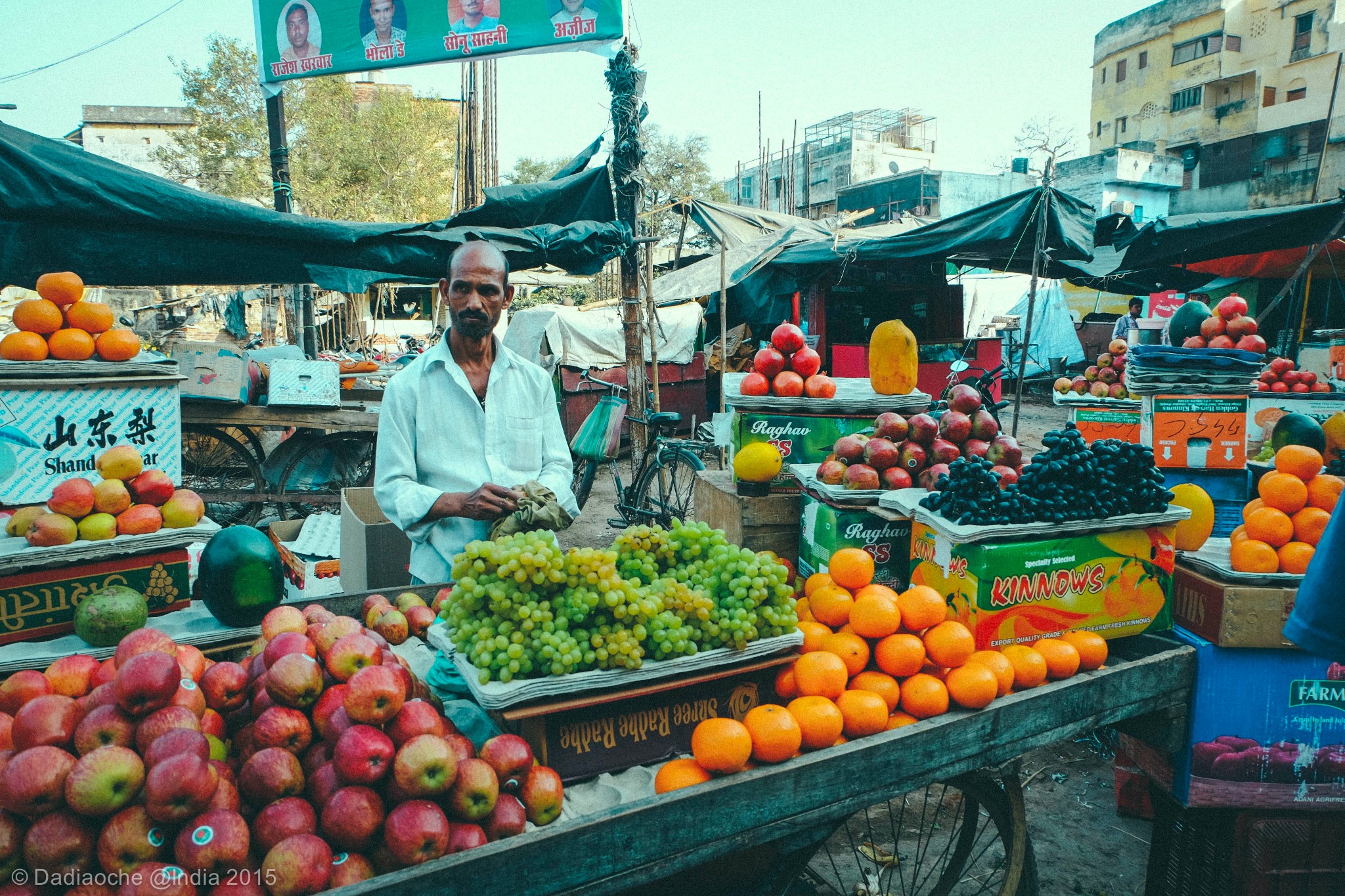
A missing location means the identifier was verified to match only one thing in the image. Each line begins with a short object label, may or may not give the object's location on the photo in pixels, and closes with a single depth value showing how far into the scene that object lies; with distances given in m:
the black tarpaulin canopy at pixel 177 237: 4.14
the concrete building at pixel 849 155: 42.69
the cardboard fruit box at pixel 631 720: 1.71
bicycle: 7.67
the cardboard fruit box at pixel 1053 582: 2.28
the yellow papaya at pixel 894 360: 3.59
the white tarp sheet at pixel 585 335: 12.04
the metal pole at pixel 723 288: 9.77
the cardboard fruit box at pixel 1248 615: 2.32
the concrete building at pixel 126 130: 40.22
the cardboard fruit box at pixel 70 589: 2.21
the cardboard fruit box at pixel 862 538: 2.75
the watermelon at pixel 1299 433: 4.15
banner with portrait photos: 5.95
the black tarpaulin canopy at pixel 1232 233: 7.52
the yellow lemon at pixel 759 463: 3.13
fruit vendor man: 2.79
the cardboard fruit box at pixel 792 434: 3.46
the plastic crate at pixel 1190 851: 2.38
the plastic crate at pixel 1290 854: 2.35
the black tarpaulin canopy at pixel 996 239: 7.89
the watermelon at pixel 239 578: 2.16
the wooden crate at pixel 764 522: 3.16
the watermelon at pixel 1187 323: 6.42
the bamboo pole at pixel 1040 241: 7.60
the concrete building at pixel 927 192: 32.00
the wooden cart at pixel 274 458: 6.52
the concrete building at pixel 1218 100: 26.83
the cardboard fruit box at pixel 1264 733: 2.34
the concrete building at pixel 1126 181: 28.53
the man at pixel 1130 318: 11.78
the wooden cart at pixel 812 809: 1.44
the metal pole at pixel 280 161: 7.31
